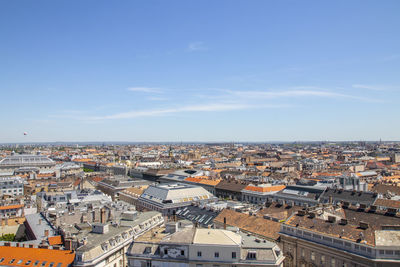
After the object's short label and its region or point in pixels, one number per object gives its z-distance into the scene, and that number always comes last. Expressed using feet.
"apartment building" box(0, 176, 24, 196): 453.99
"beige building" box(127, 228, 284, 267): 154.51
